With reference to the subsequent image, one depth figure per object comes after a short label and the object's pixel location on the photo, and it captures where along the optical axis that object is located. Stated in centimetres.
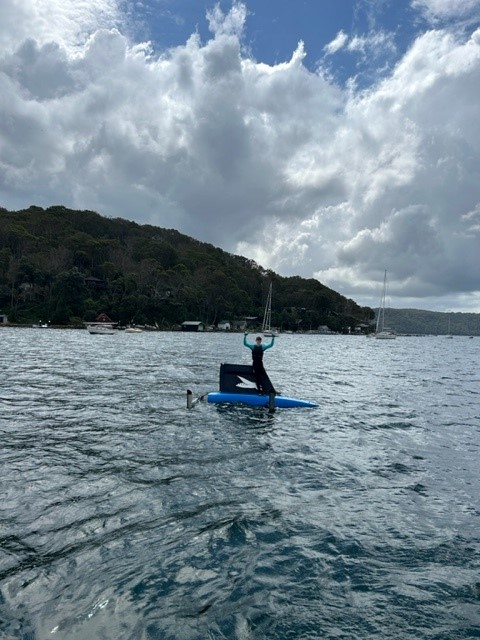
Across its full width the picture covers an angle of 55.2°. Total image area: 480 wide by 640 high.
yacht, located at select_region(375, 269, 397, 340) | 15410
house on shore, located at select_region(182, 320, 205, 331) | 13862
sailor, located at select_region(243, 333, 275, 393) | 1881
